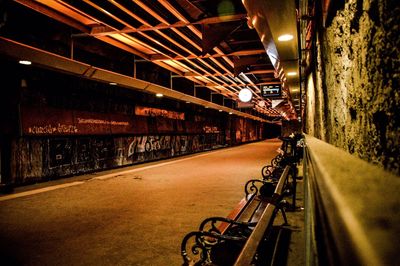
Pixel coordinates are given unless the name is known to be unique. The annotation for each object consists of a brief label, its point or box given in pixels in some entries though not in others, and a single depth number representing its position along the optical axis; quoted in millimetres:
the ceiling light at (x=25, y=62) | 7470
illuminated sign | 13921
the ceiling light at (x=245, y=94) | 15719
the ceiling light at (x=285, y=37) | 5333
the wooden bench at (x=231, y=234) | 2963
